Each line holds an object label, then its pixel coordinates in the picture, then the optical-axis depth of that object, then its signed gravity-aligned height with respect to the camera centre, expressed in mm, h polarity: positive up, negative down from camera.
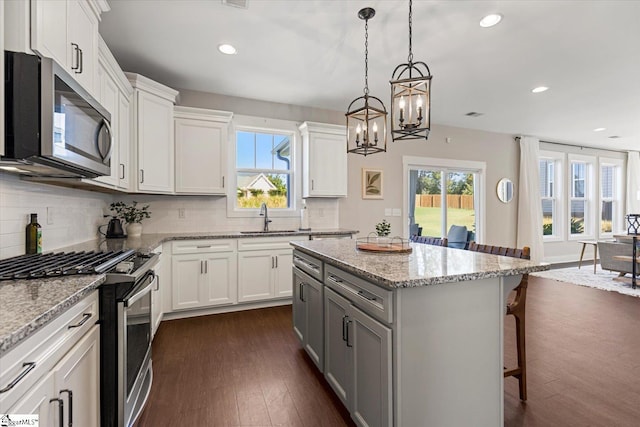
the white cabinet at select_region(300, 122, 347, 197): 4199 +726
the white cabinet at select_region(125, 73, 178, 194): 3070 +817
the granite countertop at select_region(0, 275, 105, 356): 793 -293
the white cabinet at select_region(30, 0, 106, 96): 1347 +901
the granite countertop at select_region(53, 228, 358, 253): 2408 -270
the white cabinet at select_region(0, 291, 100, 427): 804 -504
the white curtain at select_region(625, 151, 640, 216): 7559 +706
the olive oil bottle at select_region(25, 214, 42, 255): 1884 -154
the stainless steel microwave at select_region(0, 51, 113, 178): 1196 +397
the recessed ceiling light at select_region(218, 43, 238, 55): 2832 +1524
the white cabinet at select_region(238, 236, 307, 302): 3572 -662
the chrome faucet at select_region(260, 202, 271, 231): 4109 -23
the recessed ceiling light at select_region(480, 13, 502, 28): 2382 +1517
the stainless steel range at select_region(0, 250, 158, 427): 1375 -508
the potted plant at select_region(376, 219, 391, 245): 2527 -195
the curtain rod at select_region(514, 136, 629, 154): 6178 +1511
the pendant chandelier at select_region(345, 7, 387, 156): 2089 +606
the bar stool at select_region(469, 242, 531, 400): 1912 -728
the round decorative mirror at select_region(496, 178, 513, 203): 6016 +445
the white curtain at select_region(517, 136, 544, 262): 6066 +215
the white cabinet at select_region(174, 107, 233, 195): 3535 +731
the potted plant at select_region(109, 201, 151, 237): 3244 -31
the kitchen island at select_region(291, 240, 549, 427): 1371 -603
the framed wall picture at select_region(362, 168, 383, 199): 4887 +458
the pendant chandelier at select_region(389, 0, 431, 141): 1714 +607
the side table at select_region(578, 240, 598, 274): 5711 -643
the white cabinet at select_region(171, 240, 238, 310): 3293 -675
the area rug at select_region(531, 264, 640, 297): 4605 -1116
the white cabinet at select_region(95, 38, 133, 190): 2285 +870
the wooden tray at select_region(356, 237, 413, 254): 2105 -243
